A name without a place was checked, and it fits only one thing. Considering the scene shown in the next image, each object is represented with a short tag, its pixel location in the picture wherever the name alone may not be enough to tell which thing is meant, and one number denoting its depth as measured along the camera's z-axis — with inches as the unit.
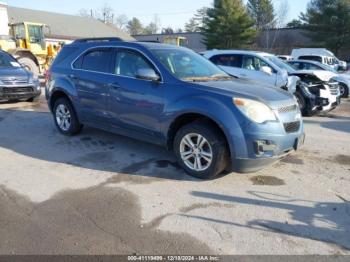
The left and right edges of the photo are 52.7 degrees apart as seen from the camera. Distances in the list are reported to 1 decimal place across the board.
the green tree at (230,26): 1791.3
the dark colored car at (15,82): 387.9
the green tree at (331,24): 1604.3
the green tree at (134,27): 3732.8
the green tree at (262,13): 2487.7
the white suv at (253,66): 387.2
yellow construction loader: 748.2
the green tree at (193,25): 3398.4
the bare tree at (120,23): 3489.2
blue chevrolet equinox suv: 170.2
